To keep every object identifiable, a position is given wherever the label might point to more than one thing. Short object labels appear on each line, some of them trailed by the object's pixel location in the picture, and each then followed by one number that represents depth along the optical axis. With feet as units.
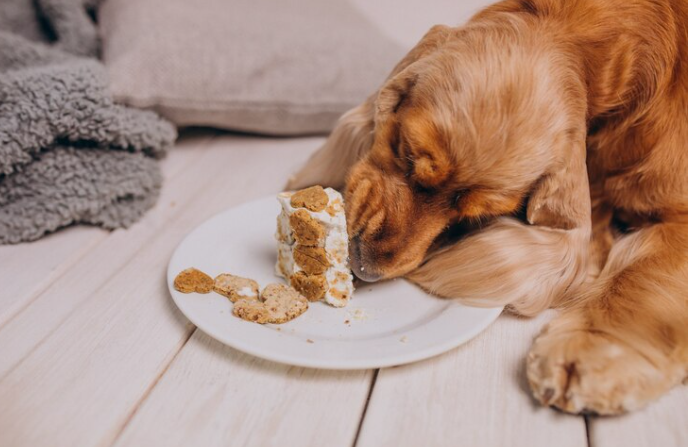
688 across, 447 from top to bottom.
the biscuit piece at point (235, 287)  1.59
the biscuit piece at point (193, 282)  1.59
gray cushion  2.52
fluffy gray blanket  1.99
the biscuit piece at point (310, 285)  1.61
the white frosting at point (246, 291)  1.59
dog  1.49
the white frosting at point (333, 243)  1.58
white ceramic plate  1.38
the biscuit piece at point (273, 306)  1.51
